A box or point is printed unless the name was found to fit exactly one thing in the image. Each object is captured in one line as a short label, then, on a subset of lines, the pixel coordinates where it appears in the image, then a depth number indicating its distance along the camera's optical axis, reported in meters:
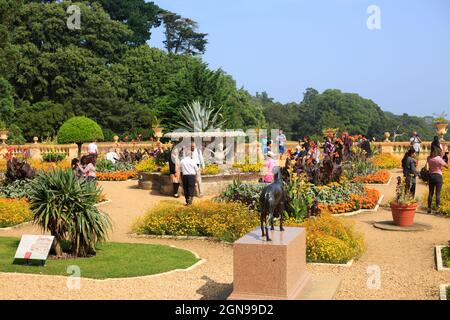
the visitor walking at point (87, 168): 15.81
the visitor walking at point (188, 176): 16.93
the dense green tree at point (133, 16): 61.97
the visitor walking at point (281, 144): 31.61
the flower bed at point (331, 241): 10.25
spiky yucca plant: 10.55
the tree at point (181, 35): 68.31
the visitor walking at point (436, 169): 14.88
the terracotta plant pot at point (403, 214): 13.29
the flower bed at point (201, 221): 12.27
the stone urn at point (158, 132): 35.47
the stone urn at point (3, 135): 36.38
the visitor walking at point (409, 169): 15.71
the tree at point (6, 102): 44.50
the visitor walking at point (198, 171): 19.01
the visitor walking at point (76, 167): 15.50
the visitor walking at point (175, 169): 18.95
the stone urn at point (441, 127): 30.50
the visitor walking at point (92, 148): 26.20
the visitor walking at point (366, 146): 27.46
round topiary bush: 37.16
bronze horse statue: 7.61
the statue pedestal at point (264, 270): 7.02
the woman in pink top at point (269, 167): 16.44
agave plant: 24.97
